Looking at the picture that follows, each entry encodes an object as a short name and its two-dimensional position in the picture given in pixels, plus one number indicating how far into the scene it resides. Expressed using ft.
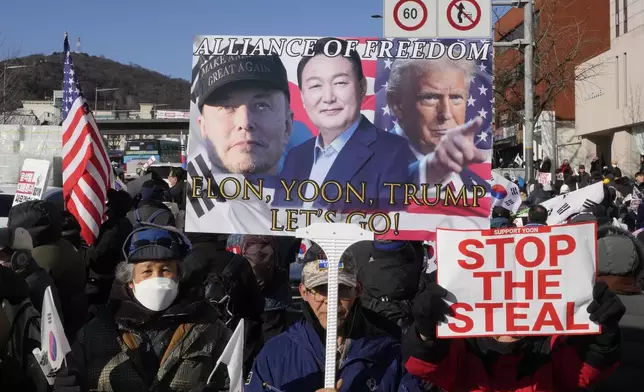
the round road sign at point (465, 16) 21.76
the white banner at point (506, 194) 37.37
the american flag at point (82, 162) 27.25
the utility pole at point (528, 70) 65.57
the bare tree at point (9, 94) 129.66
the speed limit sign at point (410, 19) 21.95
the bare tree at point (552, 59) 121.70
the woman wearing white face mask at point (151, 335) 12.62
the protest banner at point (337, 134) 21.54
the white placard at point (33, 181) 28.40
